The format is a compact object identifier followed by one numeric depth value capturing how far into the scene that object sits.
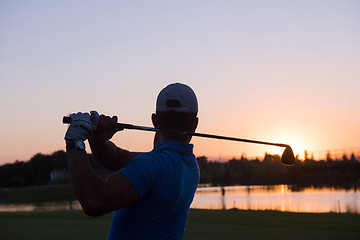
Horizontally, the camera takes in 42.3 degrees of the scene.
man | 1.99
